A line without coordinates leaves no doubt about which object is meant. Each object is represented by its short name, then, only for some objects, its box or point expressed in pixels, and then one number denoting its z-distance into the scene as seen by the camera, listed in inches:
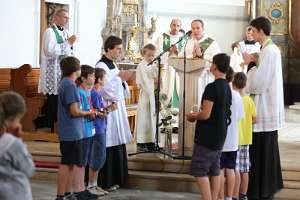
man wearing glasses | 324.8
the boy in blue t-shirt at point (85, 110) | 232.2
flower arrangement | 295.6
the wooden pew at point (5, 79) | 356.5
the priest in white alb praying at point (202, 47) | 310.2
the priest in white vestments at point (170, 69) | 359.6
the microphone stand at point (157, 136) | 285.4
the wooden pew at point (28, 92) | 341.1
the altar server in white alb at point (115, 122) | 255.0
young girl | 134.8
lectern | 284.4
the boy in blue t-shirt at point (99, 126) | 245.8
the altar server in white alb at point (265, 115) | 247.0
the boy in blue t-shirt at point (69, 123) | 220.4
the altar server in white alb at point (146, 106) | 306.0
